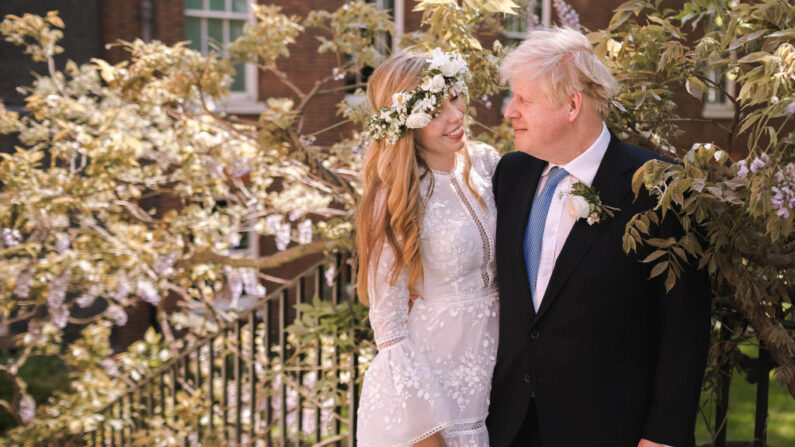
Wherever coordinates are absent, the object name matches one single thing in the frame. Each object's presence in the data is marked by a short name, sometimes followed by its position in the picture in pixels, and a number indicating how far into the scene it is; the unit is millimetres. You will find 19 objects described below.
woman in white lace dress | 2475
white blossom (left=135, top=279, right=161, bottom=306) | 5448
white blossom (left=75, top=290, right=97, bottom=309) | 5603
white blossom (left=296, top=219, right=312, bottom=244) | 4566
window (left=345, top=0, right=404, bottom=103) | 9898
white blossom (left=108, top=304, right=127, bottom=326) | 5962
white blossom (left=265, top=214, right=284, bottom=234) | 5223
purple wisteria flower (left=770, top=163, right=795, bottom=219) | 1634
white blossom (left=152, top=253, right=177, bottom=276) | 5109
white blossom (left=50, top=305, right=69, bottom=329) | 5832
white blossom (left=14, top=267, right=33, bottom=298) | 5493
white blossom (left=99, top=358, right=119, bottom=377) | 6245
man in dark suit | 2139
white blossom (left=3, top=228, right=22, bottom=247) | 5035
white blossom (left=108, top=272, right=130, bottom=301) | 5320
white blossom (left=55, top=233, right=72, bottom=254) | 5270
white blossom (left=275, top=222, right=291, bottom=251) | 5121
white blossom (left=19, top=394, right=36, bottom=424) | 6449
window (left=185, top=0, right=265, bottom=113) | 10766
